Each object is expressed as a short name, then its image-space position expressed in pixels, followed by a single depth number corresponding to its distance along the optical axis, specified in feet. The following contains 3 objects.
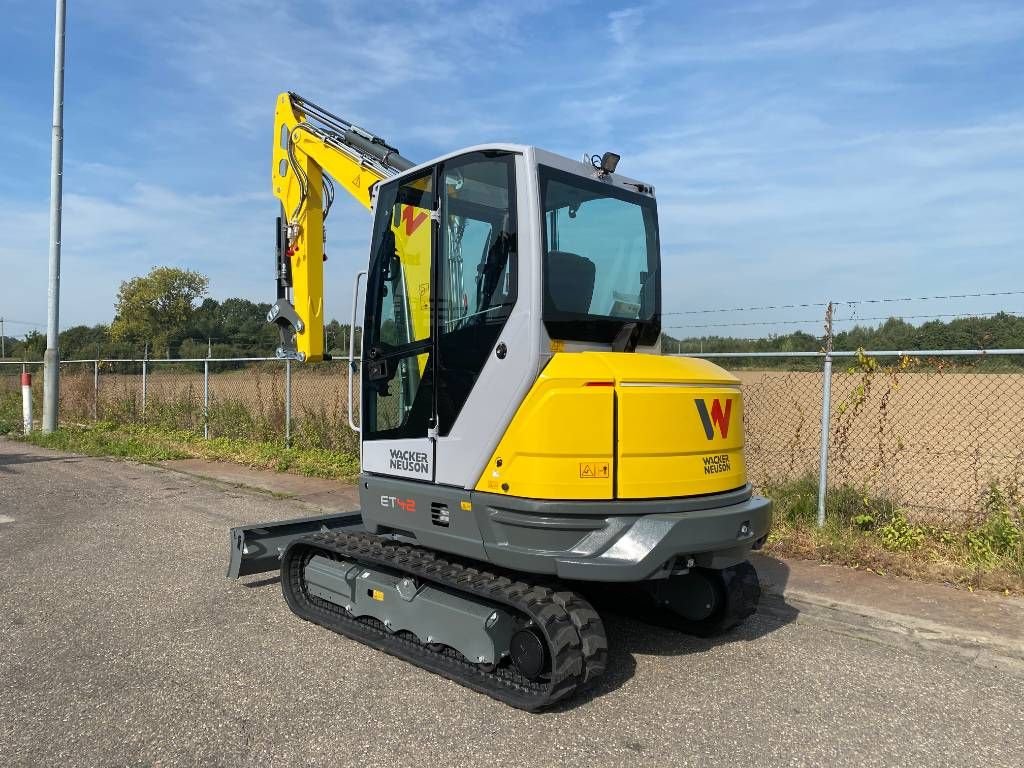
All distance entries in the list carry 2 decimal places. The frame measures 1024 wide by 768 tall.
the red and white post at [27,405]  50.56
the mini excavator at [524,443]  12.22
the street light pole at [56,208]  47.75
